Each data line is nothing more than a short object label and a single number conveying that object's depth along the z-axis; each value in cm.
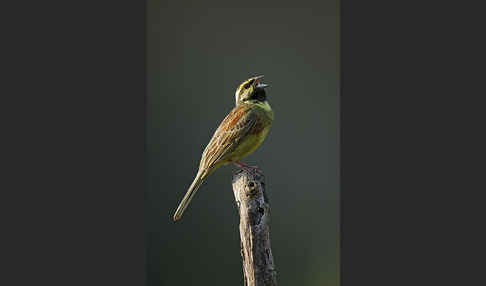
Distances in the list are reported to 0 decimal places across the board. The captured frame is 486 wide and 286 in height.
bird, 1072
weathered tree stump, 982
